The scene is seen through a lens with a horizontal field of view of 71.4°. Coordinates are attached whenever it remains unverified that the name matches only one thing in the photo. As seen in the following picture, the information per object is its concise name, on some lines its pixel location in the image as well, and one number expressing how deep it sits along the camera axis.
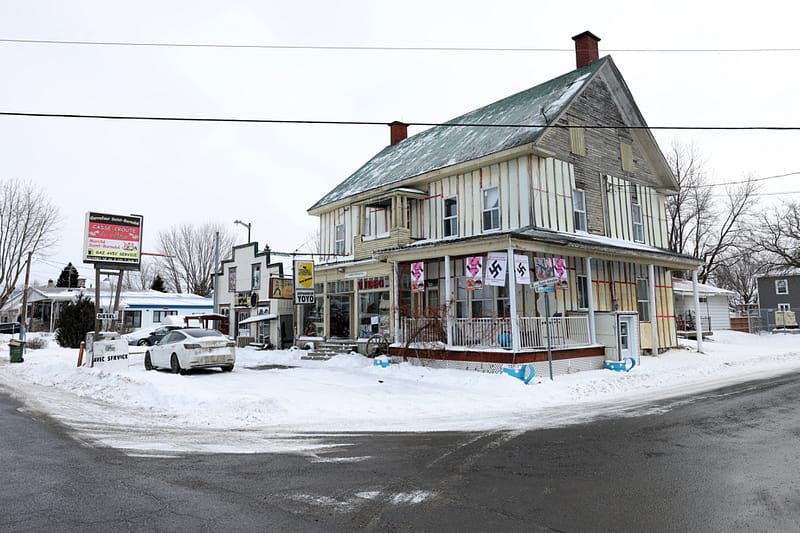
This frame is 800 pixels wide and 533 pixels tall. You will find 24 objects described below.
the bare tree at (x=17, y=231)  38.06
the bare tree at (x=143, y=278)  74.69
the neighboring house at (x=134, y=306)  51.00
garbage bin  24.06
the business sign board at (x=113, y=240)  20.16
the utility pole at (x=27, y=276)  40.22
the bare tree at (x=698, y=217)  42.66
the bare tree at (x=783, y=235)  40.31
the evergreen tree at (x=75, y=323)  30.98
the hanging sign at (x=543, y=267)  15.93
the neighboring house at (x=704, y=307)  35.25
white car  16.33
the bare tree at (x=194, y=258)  62.38
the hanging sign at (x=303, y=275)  23.61
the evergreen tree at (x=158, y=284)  66.75
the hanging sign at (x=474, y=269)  16.17
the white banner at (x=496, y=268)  15.27
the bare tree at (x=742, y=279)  66.56
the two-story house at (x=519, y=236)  16.53
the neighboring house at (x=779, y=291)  50.84
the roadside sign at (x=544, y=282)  13.94
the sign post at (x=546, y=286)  13.95
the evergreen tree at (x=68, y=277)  71.82
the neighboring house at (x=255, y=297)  27.17
